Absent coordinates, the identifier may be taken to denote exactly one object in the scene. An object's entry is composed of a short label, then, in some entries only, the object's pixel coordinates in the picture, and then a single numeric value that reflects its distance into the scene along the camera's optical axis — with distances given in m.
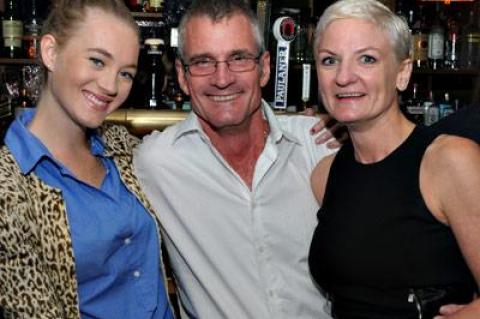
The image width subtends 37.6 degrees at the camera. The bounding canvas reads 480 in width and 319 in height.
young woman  1.40
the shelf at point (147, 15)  3.16
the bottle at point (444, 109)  3.38
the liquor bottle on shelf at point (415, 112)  3.42
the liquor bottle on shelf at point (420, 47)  3.52
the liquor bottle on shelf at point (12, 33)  3.11
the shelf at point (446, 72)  3.50
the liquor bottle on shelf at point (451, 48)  3.59
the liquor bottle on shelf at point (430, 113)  3.38
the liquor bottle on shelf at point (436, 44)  3.51
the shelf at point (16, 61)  3.10
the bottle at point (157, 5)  3.18
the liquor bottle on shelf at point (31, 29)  3.16
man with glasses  1.75
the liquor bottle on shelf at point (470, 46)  3.57
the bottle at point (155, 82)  3.20
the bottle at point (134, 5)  3.22
